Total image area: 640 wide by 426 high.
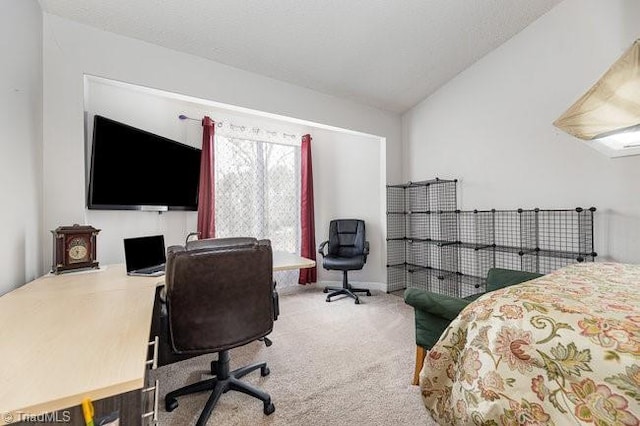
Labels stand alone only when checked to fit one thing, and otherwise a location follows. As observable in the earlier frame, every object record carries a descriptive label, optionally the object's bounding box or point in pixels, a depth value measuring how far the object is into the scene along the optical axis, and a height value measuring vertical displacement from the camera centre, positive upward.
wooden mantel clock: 1.84 -0.21
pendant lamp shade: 1.67 +0.73
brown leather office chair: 1.42 -0.44
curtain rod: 3.20 +1.12
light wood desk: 0.66 -0.40
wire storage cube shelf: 2.67 -0.31
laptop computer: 1.97 -0.30
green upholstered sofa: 1.68 -0.62
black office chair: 3.68 -0.52
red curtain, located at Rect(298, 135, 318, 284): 4.11 +0.18
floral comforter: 0.73 -0.45
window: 3.57 +0.38
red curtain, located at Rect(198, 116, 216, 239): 3.31 +0.31
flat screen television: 2.10 +0.39
